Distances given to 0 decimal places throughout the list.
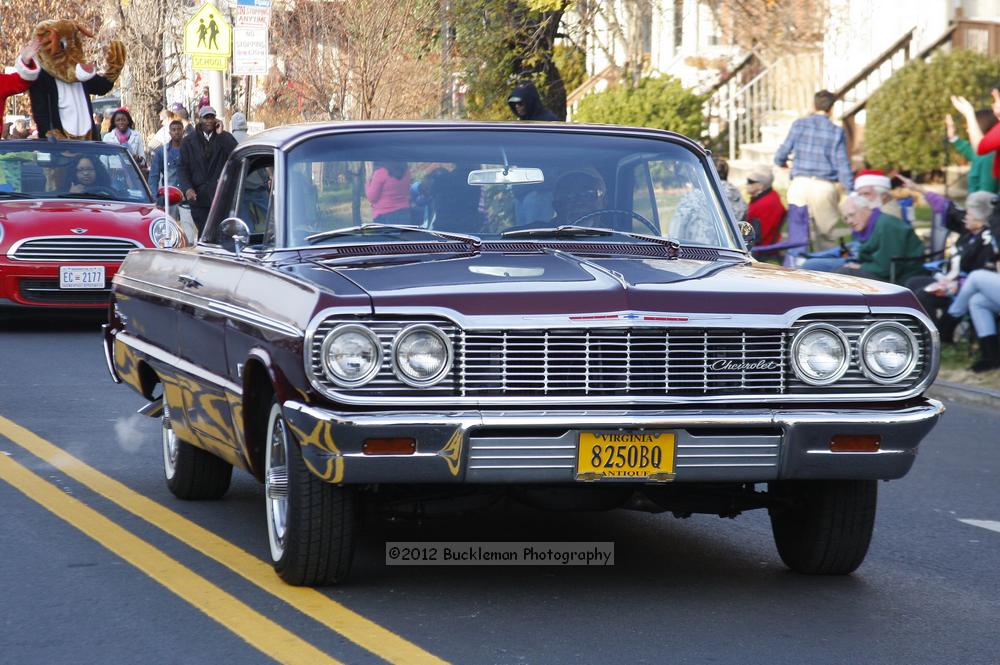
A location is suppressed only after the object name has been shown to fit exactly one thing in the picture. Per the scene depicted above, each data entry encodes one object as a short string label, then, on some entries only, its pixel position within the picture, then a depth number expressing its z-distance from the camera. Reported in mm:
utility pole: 27797
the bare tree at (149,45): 38656
